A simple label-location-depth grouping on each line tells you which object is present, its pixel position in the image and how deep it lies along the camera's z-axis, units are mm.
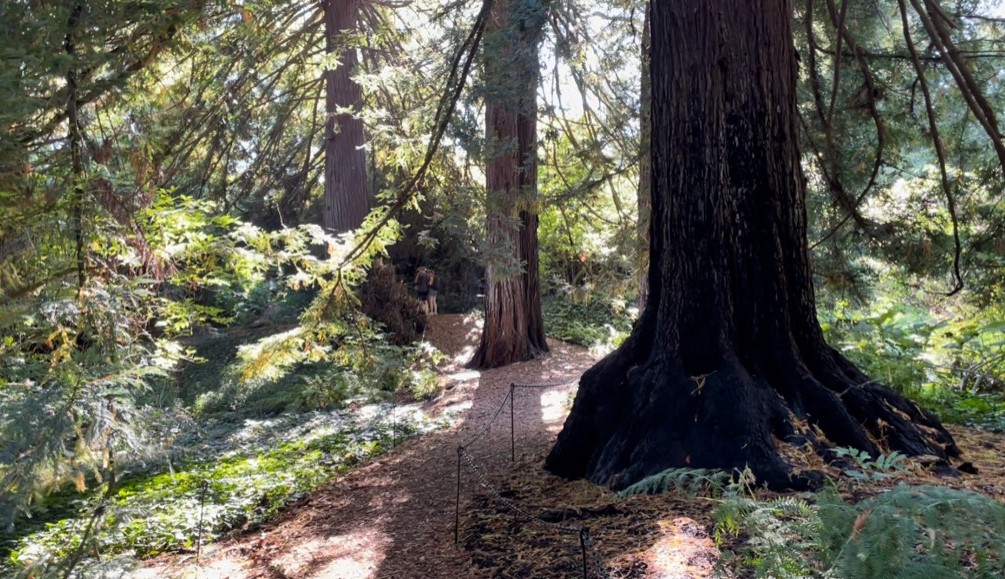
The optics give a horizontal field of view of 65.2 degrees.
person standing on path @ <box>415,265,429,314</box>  19078
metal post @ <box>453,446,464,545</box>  5441
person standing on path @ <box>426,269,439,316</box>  19319
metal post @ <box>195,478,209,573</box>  5788
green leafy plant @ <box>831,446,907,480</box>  3000
